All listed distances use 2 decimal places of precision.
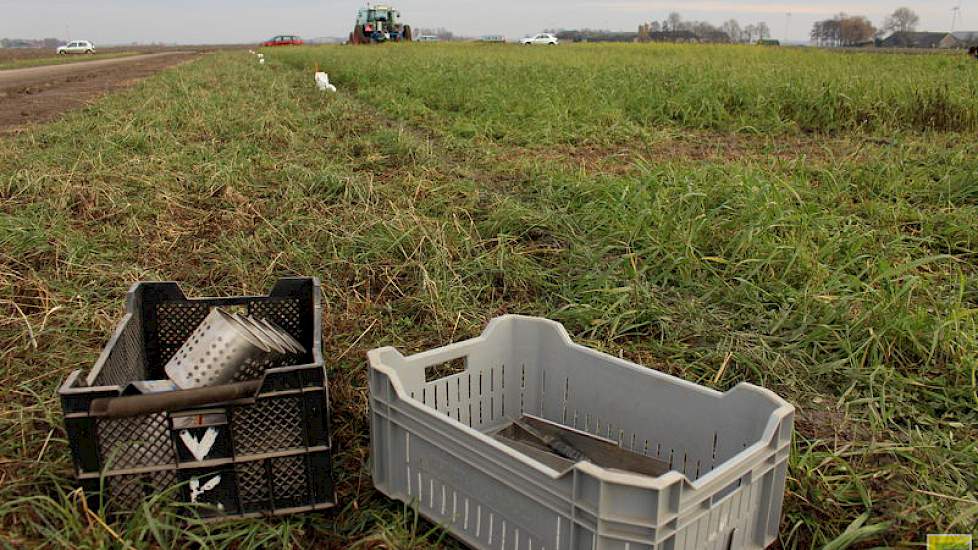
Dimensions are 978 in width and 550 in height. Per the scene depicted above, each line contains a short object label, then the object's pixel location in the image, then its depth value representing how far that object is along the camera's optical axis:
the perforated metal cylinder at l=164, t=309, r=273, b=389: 1.76
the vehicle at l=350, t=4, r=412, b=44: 32.88
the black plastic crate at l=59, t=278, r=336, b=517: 1.50
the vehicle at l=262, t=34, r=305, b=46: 52.78
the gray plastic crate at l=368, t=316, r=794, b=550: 1.21
